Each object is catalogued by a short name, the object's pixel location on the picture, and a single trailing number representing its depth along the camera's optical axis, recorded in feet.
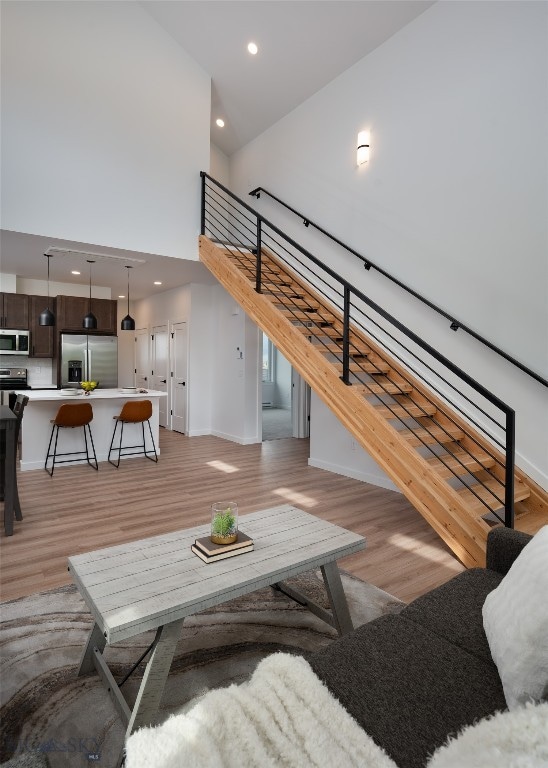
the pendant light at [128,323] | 21.79
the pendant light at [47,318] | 18.69
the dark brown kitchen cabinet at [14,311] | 23.98
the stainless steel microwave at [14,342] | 24.20
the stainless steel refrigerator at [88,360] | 25.77
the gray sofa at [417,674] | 3.49
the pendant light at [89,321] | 19.94
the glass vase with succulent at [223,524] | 6.49
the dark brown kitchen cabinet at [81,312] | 25.52
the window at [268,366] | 43.91
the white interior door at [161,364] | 28.25
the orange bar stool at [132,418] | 18.66
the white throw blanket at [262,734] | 3.07
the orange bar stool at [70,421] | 17.06
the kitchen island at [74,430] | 17.98
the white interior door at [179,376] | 26.12
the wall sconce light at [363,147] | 16.24
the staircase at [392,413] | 9.86
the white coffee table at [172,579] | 5.03
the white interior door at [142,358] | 30.78
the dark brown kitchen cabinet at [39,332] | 24.88
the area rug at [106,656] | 5.31
